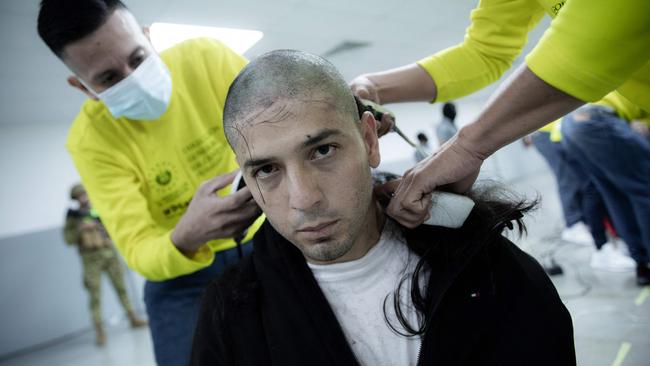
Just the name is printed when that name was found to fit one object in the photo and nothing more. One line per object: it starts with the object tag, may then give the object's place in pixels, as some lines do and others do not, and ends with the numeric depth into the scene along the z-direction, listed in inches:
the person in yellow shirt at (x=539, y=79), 24.4
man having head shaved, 33.7
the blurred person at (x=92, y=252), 179.5
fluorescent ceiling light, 115.5
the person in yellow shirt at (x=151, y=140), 47.2
